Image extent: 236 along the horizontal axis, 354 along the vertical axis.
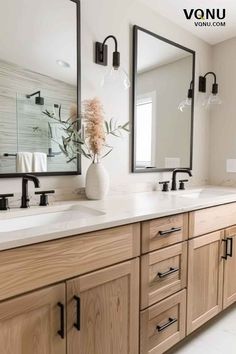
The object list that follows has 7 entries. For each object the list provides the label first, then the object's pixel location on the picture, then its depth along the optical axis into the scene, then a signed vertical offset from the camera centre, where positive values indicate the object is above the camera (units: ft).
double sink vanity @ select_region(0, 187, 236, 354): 3.03 -1.59
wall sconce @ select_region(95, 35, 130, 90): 5.67 +1.97
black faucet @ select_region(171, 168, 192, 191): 6.97 -0.35
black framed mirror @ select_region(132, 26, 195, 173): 6.46 +1.52
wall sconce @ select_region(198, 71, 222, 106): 7.72 +2.10
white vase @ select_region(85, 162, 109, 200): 5.31 -0.40
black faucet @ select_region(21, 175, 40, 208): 4.47 -0.52
